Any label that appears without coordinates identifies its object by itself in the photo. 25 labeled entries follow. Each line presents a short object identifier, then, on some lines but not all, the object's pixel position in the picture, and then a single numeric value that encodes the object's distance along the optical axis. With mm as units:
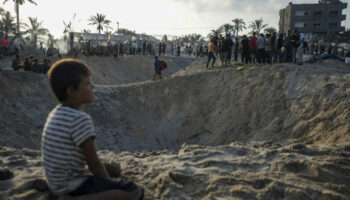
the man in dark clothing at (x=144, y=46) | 27777
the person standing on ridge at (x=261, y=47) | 13375
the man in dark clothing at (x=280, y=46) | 13177
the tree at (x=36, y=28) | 41938
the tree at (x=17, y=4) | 32875
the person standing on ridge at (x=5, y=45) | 19194
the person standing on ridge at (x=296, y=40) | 12266
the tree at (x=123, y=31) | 59062
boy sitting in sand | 2072
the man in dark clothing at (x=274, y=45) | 13494
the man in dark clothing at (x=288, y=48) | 12843
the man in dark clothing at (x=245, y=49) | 14072
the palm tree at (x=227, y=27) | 53550
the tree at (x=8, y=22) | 33331
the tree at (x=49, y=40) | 27688
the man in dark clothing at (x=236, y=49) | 16581
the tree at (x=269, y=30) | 51206
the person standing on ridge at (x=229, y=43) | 14442
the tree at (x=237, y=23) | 55312
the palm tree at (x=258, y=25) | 54469
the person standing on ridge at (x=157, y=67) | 15560
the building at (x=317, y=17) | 46906
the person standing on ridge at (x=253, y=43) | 14070
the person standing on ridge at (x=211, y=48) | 14684
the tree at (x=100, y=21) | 47500
